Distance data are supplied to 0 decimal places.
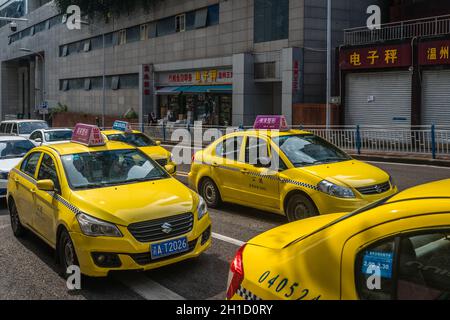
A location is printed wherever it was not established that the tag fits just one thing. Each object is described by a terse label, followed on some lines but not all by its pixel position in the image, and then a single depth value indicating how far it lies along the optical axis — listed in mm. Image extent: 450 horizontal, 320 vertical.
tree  41003
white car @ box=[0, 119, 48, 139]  19734
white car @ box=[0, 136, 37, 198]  10594
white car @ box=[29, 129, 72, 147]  16188
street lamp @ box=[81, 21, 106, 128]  42453
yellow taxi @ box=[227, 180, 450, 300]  2514
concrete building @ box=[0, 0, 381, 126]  27438
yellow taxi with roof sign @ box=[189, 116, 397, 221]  7387
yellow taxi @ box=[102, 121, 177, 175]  12758
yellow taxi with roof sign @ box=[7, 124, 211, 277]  5332
